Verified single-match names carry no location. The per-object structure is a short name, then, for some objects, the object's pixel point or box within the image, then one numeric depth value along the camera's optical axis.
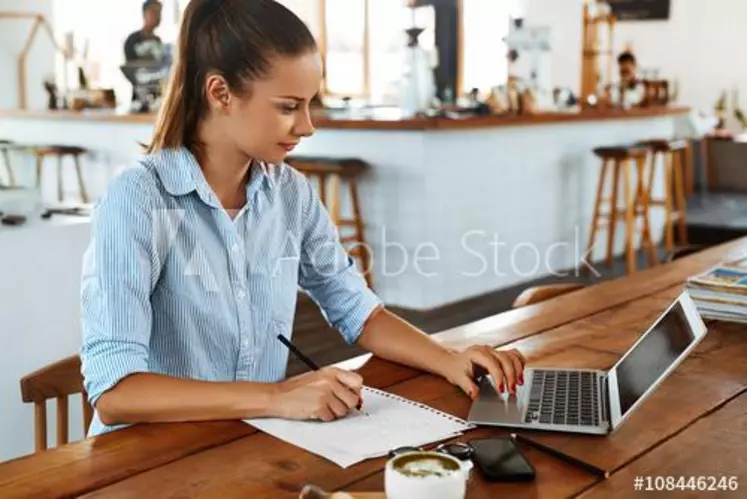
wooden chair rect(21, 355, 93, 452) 1.56
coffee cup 0.99
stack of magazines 2.01
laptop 1.36
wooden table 1.14
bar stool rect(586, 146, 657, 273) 5.93
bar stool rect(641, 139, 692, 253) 6.15
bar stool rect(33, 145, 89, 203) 6.19
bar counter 5.10
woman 1.37
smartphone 1.16
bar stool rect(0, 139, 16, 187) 3.42
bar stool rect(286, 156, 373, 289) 5.04
